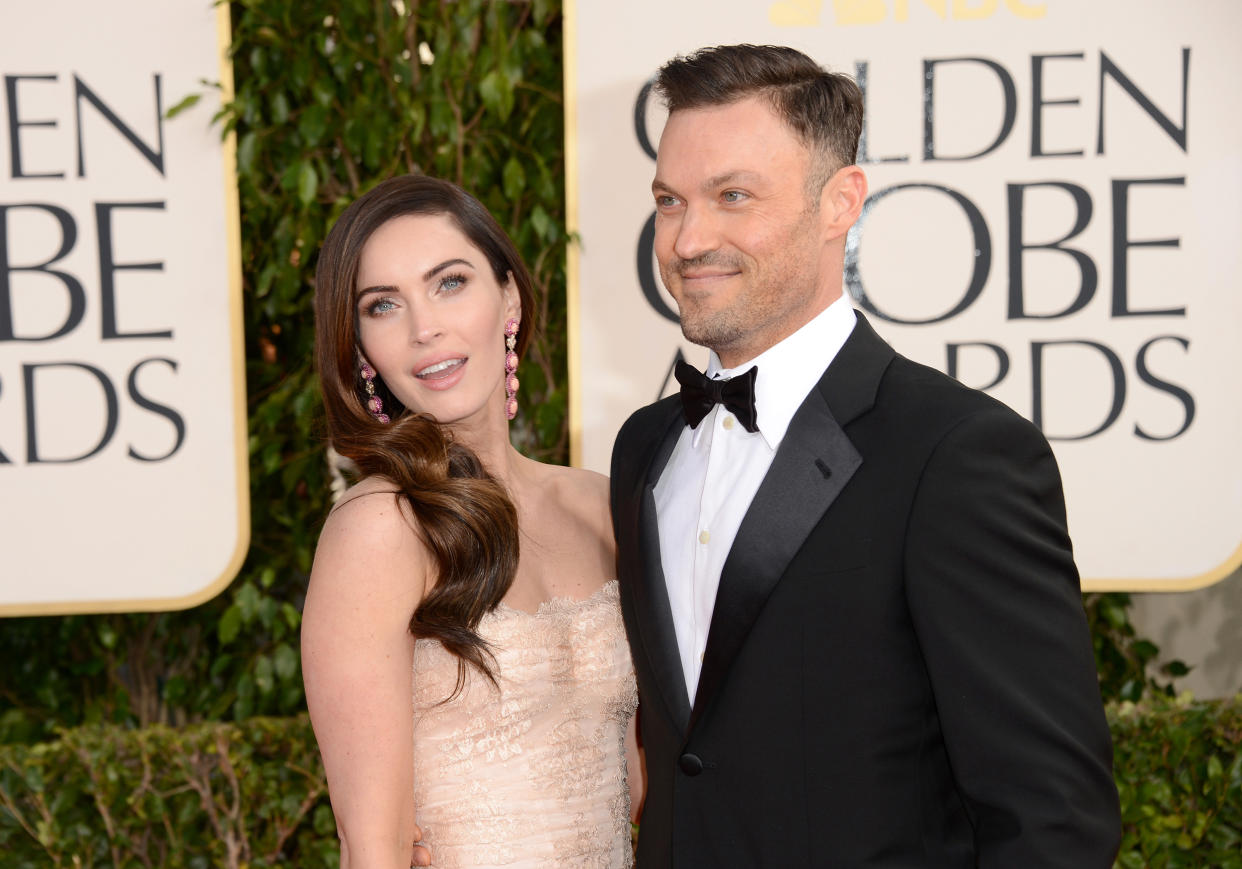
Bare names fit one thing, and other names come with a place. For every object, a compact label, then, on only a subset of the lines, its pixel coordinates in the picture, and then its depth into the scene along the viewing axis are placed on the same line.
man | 1.54
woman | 2.06
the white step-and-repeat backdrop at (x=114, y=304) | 3.52
